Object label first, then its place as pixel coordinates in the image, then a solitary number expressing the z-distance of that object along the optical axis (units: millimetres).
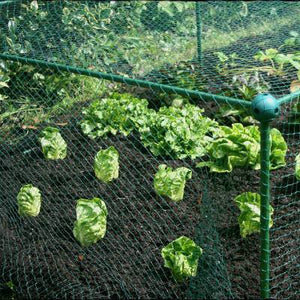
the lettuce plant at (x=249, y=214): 3406
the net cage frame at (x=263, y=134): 2516
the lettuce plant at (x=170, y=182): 3795
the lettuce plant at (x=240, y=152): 4074
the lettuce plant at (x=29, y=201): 3854
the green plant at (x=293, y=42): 5336
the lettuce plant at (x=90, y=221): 3510
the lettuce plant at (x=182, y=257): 3170
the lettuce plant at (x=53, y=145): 4445
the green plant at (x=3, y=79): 5148
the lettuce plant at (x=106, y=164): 4066
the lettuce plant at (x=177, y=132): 4355
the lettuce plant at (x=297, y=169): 3876
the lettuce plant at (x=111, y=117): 4738
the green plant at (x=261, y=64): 4858
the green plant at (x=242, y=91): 4949
